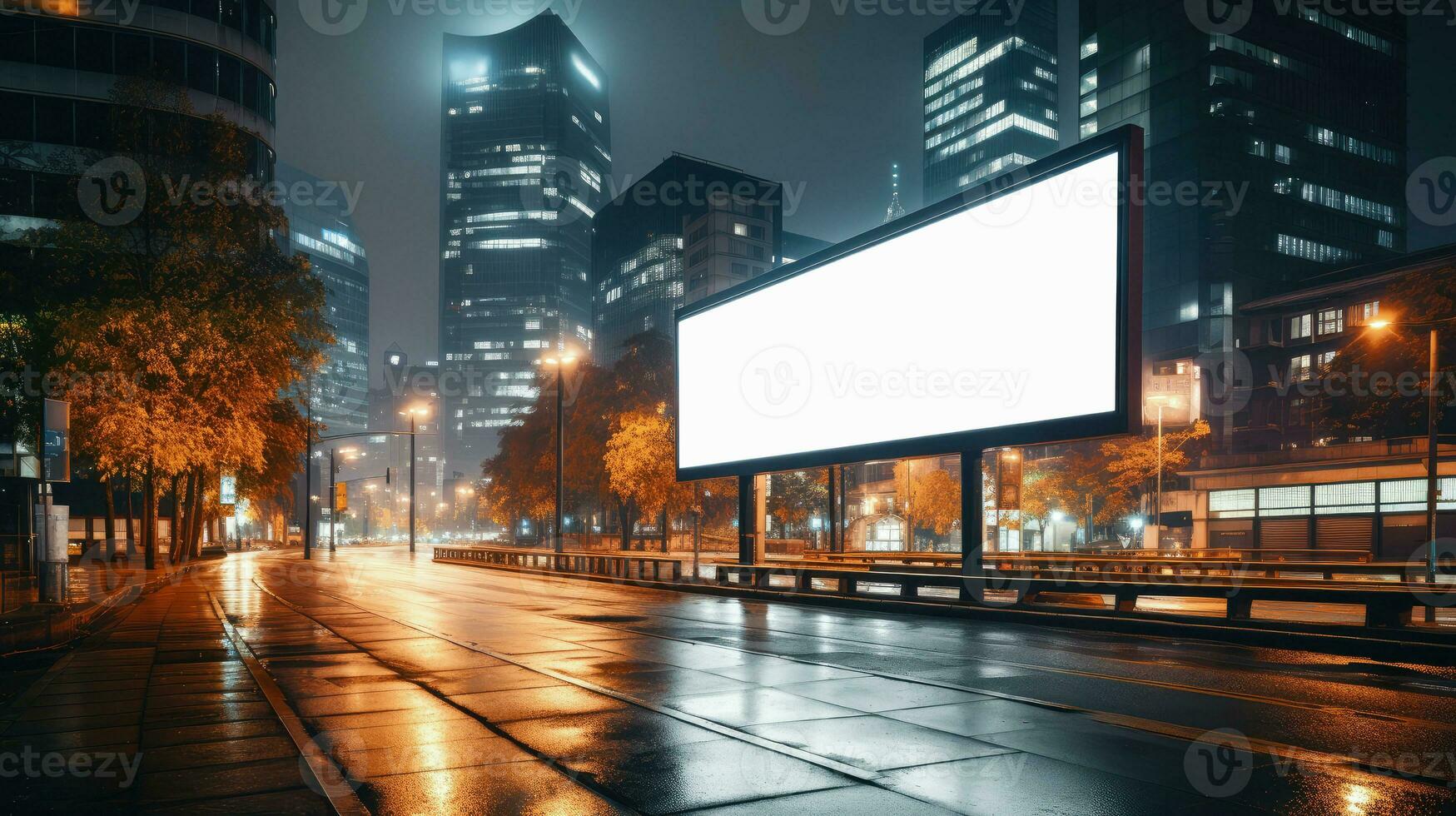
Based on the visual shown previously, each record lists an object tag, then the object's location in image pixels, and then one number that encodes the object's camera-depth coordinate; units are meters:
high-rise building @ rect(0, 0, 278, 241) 50.16
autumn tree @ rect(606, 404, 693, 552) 51.59
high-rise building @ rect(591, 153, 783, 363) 148.12
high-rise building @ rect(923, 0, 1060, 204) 197.38
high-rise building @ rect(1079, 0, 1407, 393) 109.62
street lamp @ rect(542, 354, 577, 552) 38.19
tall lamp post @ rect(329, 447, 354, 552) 74.26
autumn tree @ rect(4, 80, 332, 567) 31.88
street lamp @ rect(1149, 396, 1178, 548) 51.55
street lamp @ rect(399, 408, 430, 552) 63.25
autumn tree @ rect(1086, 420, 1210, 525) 62.47
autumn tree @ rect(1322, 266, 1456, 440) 35.69
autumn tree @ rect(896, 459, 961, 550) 84.81
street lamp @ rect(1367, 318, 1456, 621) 27.47
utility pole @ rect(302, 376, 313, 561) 57.08
